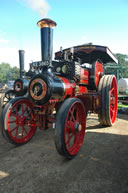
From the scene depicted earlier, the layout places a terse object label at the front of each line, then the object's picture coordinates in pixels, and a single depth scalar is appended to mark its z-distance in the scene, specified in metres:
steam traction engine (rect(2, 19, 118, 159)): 2.26
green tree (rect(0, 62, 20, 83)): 55.36
